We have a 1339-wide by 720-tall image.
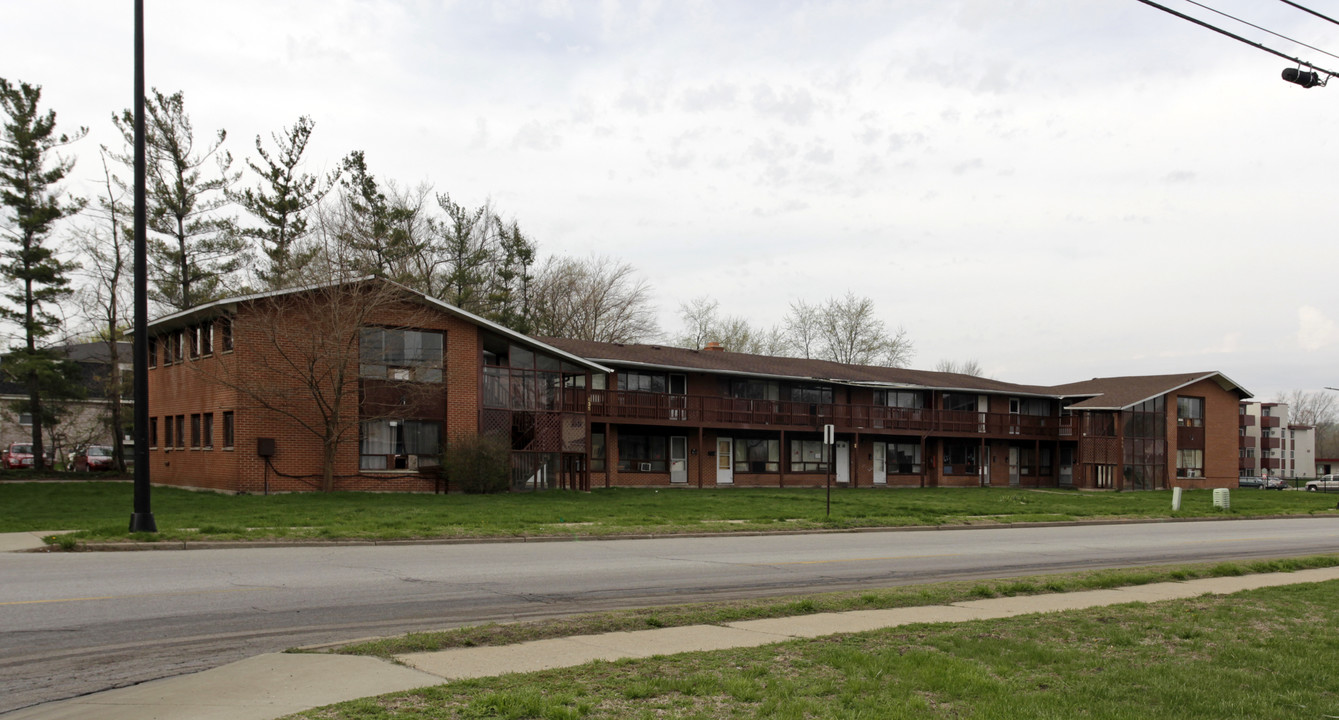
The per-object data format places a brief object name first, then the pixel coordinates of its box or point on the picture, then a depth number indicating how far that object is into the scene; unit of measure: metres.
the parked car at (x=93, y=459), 50.92
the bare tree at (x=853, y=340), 74.94
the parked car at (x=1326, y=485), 75.50
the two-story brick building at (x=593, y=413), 31.28
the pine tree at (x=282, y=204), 47.22
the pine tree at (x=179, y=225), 44.66
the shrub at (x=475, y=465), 32.50
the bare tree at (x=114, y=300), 45.40
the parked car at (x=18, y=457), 51.38
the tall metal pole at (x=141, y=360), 17.14
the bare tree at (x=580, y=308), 60.06
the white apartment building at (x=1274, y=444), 108.56
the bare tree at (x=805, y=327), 75.94
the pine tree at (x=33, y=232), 43.25
